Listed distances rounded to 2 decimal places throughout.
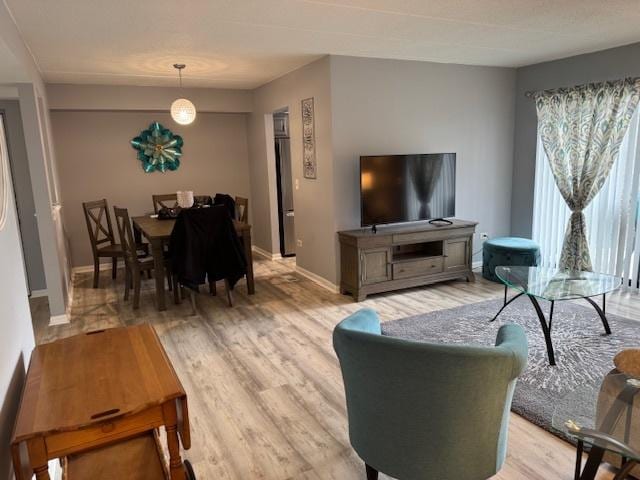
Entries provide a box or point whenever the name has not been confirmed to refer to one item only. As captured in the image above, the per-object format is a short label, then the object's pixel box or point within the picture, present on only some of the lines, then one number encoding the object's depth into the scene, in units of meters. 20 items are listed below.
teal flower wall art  6.27
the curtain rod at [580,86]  4.20
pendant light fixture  4.74
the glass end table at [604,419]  1.49
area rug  2.66
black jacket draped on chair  4.18
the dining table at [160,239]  4.30
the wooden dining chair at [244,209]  5.31
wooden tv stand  4.50
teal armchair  1.50
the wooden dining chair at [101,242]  5.18
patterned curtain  4.35
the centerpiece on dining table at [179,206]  5.26
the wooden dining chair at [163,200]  6.14
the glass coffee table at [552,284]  3.10
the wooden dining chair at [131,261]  4.48
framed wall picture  4.92
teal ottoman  4.76
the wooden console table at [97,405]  1.39
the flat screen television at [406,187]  4.57
